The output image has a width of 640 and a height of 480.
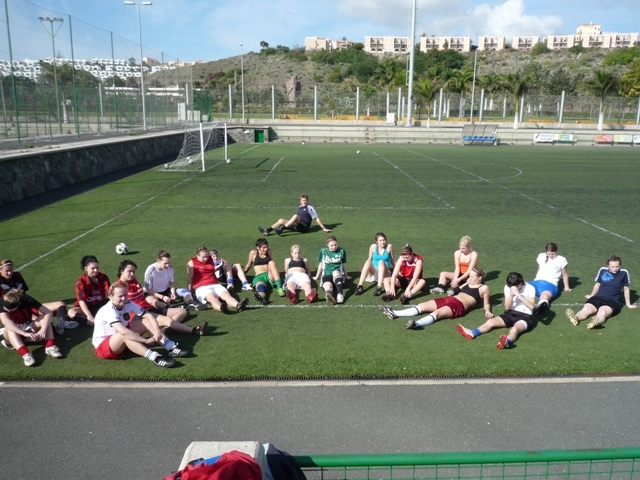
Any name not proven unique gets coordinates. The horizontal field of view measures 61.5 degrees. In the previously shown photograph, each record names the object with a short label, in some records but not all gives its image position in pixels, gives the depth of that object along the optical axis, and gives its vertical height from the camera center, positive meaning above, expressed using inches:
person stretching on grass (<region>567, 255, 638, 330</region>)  323.9 -99.0
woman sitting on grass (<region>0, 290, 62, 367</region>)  276.4 -101.1
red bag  100.0 -63.2
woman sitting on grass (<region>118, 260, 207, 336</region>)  301.6 -105.5
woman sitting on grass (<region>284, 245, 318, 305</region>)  355.6 -98.6
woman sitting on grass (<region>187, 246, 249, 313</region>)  339.9 -100.9
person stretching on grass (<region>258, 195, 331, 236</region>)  539.8 -92.1
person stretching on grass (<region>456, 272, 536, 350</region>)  299.9 -102.6
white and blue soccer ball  455.2 -100.2
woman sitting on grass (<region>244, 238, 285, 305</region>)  369.2 -97.2
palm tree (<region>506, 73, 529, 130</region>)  2107.9 +162.1
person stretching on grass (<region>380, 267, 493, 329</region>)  322.3 -104.6
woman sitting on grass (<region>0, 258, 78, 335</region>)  305.1 -90.8
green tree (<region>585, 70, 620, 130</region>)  2066.9 +181.0
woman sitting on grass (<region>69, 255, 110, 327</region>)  317.1 -97.5
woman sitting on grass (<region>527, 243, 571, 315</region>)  358.0 -93.9
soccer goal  1063.8 -54.7
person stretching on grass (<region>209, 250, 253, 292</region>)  377.1 -101.4
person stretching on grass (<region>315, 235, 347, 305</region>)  362.0 -95.0
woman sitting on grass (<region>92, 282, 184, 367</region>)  267.4 -102.7
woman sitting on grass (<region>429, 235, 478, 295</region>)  374.6 -94.8
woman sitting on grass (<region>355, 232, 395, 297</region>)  372.2 -93.3
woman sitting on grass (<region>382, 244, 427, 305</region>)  359.6 -99.3
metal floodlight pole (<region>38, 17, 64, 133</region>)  946.7 +103.3
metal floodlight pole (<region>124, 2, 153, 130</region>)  1356.4 +61.0
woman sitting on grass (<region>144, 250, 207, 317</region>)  342.3 -100.3
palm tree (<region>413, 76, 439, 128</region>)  2201.0 +169.9
